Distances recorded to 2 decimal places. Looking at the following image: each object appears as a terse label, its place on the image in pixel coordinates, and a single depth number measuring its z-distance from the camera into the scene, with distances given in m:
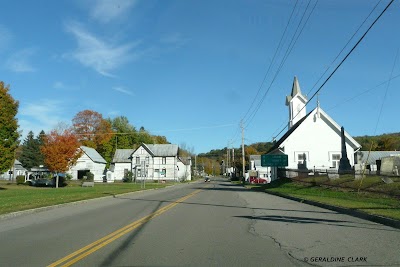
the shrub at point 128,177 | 81.53
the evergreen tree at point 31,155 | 98.56
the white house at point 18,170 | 101.69
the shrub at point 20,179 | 59.51
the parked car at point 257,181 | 75.94
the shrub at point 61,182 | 56.32
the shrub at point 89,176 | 72.06
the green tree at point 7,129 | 40.19
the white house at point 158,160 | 86.75
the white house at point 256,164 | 100.67
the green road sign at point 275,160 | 49.59
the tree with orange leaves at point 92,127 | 100.38
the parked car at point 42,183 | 56.29
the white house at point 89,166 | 82.50
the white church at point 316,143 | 50.03
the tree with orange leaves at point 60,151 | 51.56
